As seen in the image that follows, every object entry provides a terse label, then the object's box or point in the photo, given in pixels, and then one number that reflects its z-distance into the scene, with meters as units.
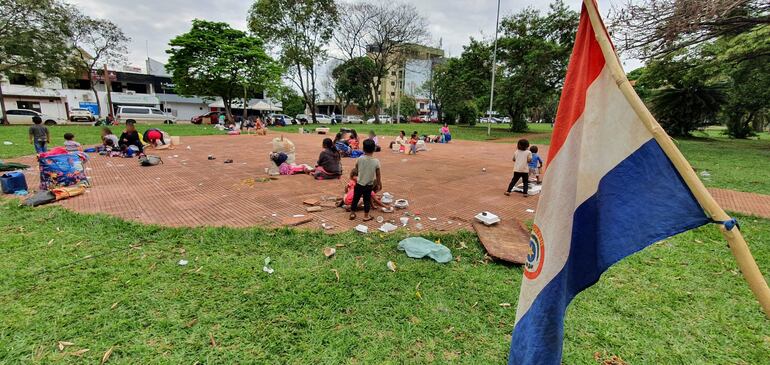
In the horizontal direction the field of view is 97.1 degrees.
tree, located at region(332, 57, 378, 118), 46.90
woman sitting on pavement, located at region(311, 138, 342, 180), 8.72
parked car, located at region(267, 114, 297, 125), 34.69
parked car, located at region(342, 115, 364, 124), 47.61
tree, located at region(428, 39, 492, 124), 28.97
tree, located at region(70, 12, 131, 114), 28.33
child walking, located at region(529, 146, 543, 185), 7.83
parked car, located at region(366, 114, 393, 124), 48.44
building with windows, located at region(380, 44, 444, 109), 55.47
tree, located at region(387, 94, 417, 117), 55.88
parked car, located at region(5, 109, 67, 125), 26.94
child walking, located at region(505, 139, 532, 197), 7.13
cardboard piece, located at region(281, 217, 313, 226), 5.37
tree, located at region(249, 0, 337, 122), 32.75
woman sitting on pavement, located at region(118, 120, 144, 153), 11.59
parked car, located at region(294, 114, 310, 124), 39.50
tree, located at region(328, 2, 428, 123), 32.16
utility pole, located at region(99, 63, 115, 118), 35.38
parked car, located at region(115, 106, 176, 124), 33.62
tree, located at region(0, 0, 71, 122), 22.34
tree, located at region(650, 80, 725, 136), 24.83
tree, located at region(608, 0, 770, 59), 11.06
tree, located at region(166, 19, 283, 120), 29.03
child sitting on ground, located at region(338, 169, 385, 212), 6.20
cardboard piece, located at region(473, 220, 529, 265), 4.32
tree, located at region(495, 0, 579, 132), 24.14
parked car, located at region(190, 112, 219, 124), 34.09
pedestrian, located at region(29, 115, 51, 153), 9.72
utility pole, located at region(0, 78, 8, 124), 24.37
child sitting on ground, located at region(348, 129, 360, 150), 13.50
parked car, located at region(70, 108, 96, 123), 32.53
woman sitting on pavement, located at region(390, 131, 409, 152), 15.04
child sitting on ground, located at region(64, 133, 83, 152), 8.98
